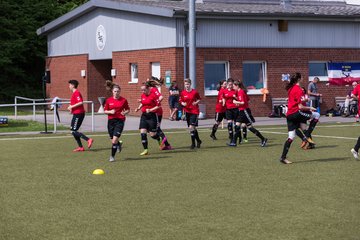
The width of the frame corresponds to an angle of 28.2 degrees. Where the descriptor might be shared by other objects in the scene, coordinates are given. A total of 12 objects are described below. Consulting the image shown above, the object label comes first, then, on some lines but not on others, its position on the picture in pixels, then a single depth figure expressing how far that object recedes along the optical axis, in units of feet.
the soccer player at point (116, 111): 51.96
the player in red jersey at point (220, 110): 68.27
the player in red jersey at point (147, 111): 56.13
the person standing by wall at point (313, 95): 99.61
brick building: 102.83
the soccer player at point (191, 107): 61.16
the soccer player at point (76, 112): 59.62
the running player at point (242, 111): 62.13
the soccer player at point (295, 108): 49.08
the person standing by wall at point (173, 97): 99.60
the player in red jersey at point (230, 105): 63.82
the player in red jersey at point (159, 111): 57.93
